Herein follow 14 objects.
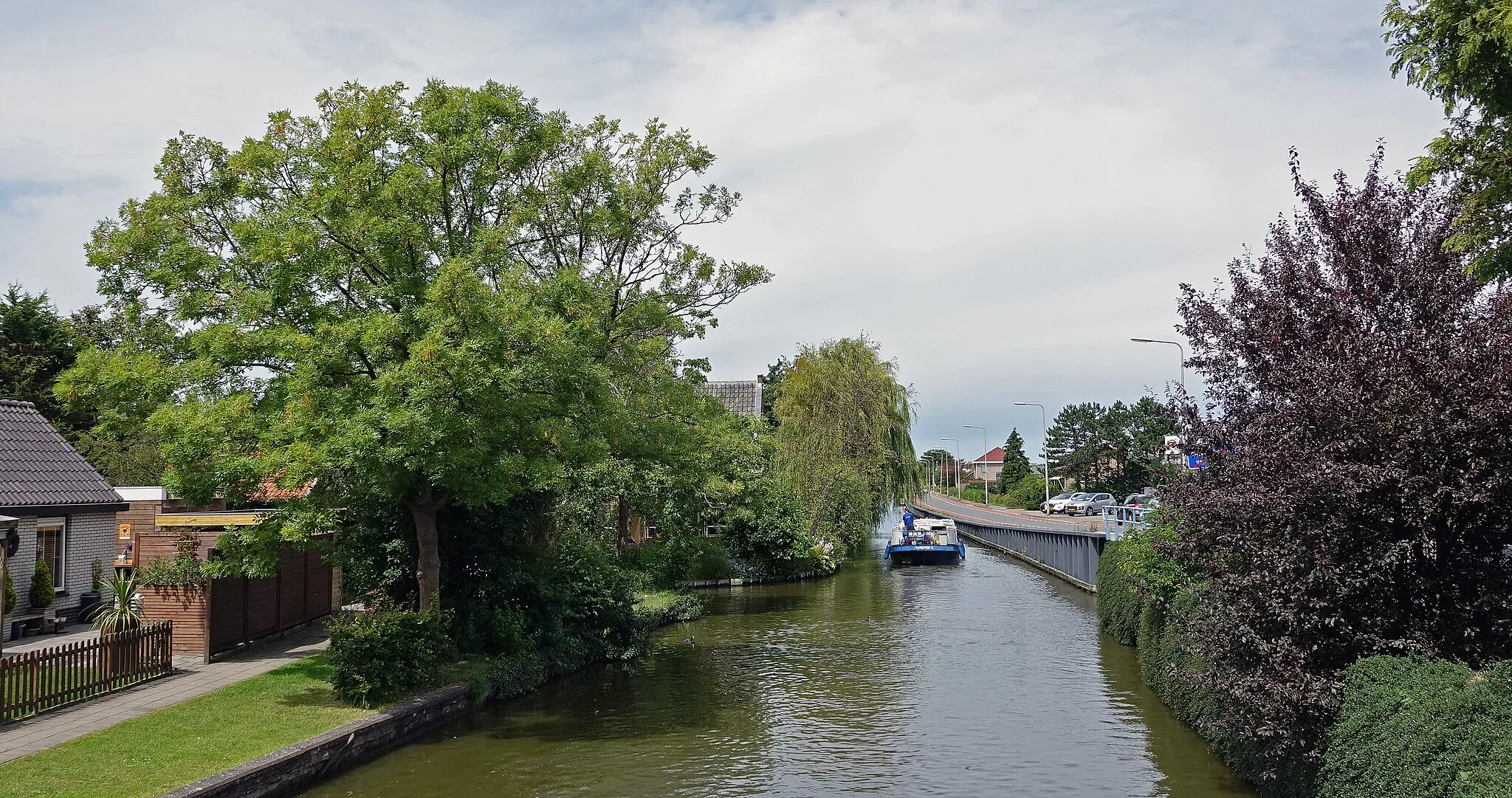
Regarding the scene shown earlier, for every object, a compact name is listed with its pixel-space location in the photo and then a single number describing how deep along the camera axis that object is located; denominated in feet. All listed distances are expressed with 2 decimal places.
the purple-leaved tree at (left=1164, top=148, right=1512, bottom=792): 34.35
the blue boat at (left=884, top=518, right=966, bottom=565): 167.73
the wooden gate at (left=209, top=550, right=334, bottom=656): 63.98
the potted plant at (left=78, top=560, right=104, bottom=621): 77.61
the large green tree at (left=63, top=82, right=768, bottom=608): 51.01
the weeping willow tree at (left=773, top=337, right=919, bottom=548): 153.79
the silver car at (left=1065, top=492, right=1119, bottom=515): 211.41
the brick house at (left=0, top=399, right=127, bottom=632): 71.41
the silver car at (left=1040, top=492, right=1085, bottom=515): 230.48
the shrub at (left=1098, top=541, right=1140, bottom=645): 78.43
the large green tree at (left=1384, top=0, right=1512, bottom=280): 39.17
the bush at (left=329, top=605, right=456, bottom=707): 52.47
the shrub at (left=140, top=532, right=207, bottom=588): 61.46
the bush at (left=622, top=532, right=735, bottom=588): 105.91
